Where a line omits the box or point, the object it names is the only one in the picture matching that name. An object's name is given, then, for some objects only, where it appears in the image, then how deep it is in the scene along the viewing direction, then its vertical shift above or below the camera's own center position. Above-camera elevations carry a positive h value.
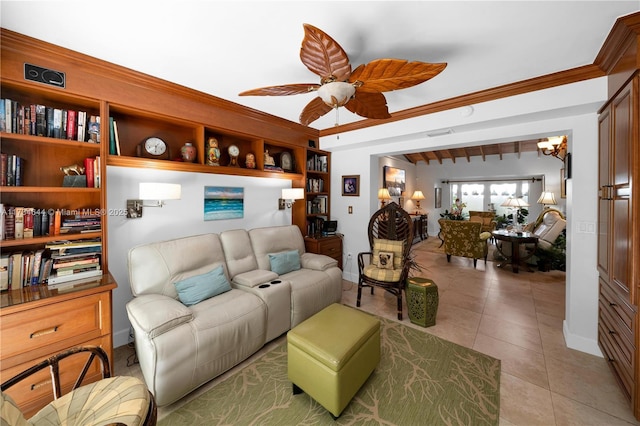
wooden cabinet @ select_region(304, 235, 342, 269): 3.75 -0.57
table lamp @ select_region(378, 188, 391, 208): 5.41 +0.37
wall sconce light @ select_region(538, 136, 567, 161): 3.90 +1.15
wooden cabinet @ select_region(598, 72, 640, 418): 1.47 -0.21
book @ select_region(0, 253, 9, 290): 1.66 -0.42
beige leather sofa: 1.65 -0.81
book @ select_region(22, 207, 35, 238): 1.79 -0.08
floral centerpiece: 7.18 -0.09
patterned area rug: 1.58 -1.37
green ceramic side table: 2.65 -1.04
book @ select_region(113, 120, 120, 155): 2.15 +0.69
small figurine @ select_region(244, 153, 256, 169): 3.22 +0.67
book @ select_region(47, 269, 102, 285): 1.79 -0.51
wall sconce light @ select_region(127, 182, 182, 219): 2.10 +0.16
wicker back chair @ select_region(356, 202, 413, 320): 2.99 -0.58
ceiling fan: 1.36 +0.88
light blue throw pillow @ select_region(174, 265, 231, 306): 2.12 -0.70
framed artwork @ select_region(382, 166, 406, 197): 6.21 +0.83
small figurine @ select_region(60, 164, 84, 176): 2.02 +0.36
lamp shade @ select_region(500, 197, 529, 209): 5.55 +0.16
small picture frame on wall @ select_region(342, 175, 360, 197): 4.04 +0.43
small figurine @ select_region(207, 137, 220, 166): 2.84 +0.70
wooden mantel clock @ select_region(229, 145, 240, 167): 3.05 +0.73
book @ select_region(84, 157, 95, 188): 2.04 +0.35
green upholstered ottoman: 1.52 -1.00
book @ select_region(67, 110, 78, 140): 1.94 +0.72
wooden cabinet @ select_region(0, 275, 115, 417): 1.46 -0.78
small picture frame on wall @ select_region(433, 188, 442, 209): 8.50 +0.46
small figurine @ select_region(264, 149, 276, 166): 3.48 +0.75
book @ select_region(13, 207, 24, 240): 1.75 -0.08
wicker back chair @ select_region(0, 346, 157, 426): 1.05 -0.91
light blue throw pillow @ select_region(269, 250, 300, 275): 2.90 -0.64
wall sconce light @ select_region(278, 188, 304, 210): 3.48 +0.24
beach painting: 2.99 +0.11
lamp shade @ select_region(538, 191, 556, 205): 5.45 +0.26
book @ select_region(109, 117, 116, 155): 2.14 +0.65
